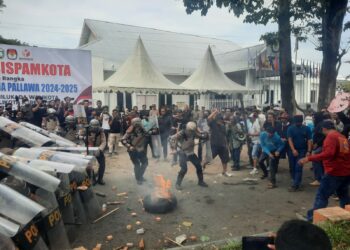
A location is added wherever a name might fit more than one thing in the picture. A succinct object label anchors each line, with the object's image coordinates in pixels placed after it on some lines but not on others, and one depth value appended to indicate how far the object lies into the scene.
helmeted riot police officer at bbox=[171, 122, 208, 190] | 8.23
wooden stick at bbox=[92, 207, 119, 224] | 6.27
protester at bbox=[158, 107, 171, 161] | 11.87
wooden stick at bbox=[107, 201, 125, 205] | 7.16
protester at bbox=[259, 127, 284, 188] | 8.29
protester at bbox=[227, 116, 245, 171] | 10.03
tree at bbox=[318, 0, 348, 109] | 10.48
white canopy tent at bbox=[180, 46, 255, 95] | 18.39
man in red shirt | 5.26
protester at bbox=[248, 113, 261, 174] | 9.66
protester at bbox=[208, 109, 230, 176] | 9.45
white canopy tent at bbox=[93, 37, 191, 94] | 16.14
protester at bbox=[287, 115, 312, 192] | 7.88
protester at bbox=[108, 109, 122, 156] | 12.39
